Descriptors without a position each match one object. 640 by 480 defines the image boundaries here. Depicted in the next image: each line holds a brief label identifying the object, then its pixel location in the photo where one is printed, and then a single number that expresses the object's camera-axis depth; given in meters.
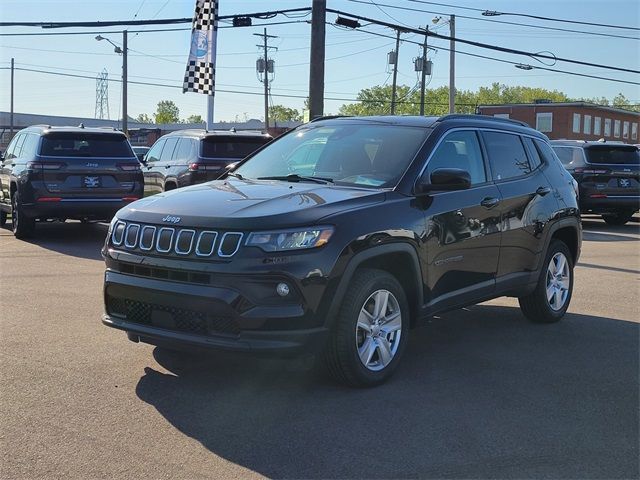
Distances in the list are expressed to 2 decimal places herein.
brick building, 60.12
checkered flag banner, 17.97
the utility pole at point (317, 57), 15.84
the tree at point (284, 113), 136.12
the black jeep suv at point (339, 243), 4.14
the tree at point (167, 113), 136.00
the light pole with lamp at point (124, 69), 40.00
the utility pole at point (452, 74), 32.38
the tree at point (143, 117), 169.44
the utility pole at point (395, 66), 53.43
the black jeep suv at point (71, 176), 11.28
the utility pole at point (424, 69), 48.03
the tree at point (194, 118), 159.05
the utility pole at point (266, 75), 58.19
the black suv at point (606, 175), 15.51
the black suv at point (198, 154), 12.59
